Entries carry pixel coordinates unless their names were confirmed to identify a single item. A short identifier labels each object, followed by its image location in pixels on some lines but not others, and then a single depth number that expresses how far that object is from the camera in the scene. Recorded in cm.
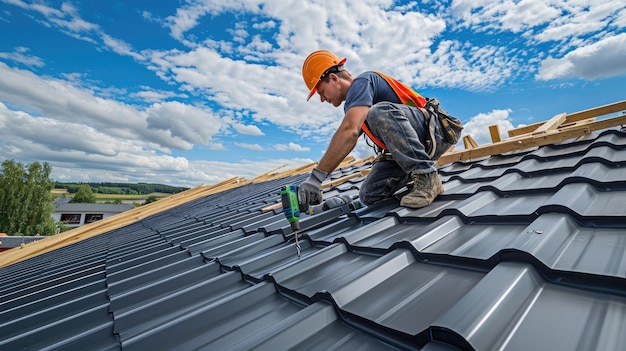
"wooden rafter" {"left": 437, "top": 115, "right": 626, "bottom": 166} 293
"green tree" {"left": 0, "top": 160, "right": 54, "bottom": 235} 3073
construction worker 213
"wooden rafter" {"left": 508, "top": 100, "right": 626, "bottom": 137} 324
